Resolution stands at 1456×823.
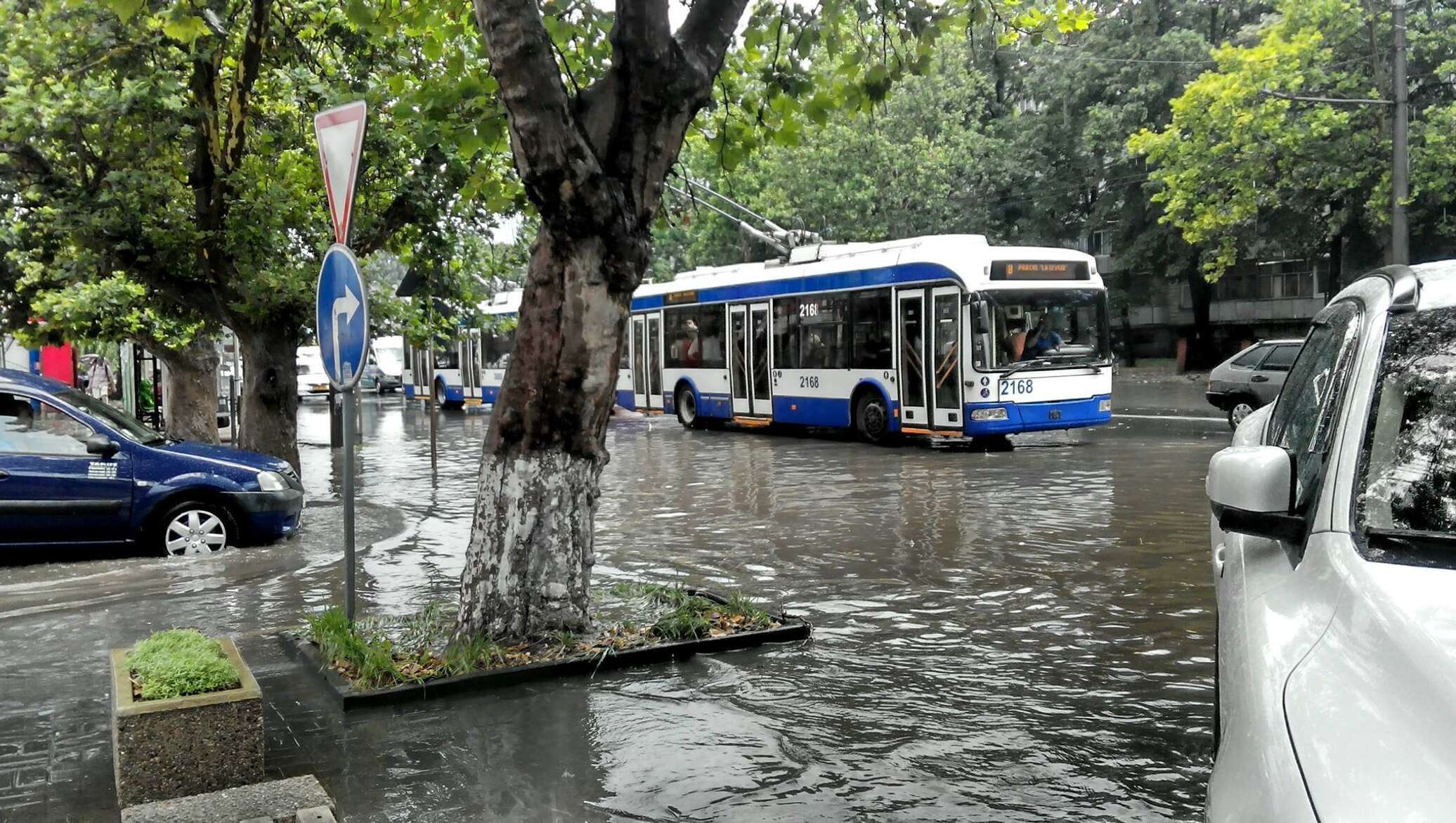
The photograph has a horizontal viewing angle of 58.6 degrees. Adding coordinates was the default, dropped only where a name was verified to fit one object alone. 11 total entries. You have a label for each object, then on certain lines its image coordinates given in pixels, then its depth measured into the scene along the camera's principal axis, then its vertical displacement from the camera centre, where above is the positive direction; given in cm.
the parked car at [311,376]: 5497 +85
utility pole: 2192 +346
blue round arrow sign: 666 +40
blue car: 1017 -68
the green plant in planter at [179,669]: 480 -102
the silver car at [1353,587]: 220 -47
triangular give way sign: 674 +127
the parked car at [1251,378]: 2092 -15
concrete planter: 464 -125
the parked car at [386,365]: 5959 +129
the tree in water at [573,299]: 646 +45
